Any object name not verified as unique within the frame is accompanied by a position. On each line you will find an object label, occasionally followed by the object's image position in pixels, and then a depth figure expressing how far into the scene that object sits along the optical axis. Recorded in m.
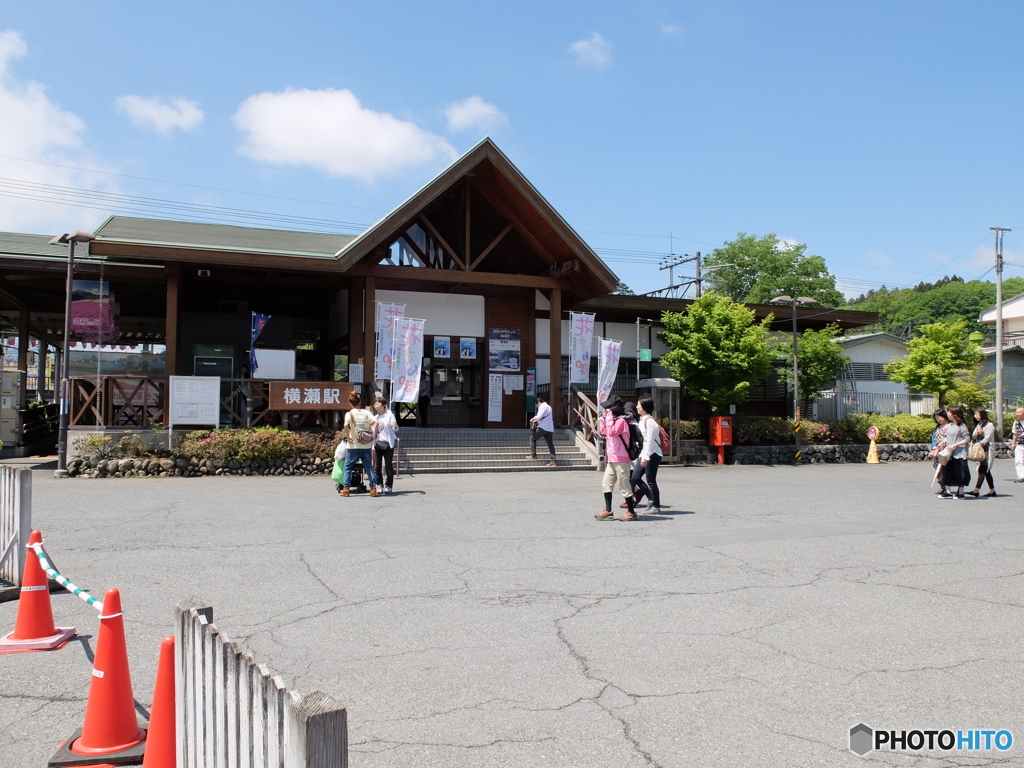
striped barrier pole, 4.16
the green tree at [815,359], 25.02
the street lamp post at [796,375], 23.17
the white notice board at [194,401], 16.38
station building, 17.36
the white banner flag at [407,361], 18.02
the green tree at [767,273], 56.75
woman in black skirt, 12.77
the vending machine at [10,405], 19.78
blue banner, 19.55
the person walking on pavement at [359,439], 12.27
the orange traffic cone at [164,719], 2.84
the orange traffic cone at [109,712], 3.36
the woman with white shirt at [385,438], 12.92
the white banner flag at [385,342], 18.03
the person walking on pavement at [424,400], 21.77
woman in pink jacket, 10.18
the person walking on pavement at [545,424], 17.69
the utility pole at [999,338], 28.09
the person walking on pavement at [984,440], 13.19
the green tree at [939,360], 25.66
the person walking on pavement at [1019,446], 15.45
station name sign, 17.02
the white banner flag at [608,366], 20.45
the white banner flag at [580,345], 20.33
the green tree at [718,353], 21.14
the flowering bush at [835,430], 22.17
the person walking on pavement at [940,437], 12.99
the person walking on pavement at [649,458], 10.85
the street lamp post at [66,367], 15.27
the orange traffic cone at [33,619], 4.86
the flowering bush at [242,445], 15.79
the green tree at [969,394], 26.56
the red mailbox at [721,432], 21.12
